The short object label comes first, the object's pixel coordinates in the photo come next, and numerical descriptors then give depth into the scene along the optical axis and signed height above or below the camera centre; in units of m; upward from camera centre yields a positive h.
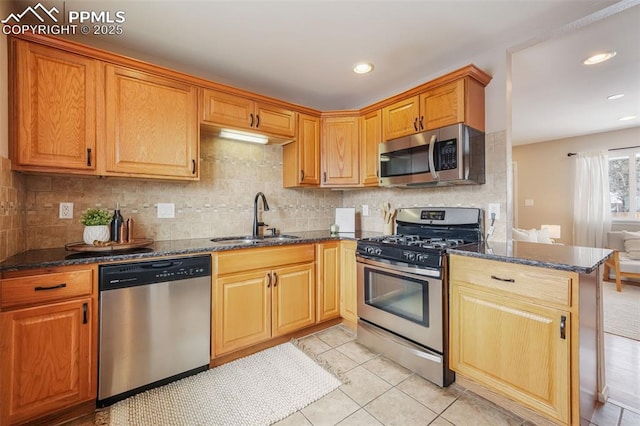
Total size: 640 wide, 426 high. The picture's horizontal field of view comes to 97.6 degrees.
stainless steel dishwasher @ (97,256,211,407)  1.64 -0.70
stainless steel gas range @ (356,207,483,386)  1.85 -0.56
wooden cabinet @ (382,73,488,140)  2.09 +0.85
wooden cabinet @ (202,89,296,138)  2.26 +0.87
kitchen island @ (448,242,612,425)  1.36 -0.63
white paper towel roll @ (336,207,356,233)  3.17 -0.07
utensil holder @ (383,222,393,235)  2.88 -0.15
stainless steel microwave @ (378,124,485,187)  2.07 +0.44
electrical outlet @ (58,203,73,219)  1.96 +0.02
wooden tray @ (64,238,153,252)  1.77 -0.21
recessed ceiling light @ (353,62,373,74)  2.39 +1.27
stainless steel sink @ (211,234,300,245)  2.47 -0.24
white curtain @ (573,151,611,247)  4.84 +0.22
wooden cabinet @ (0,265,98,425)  1.38 -0.69
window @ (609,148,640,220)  4.72 +0.51
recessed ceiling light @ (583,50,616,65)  2.40 +1.36
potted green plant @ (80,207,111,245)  1.84 -0.08
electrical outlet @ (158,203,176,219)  2.34 +0.03
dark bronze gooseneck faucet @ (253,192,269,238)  2.73 +0.00
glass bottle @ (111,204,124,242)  1.97 -0.09
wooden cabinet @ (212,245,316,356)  2.06 -0.66
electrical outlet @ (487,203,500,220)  2.18 +0.03
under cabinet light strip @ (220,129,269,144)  2.47 +0.72
